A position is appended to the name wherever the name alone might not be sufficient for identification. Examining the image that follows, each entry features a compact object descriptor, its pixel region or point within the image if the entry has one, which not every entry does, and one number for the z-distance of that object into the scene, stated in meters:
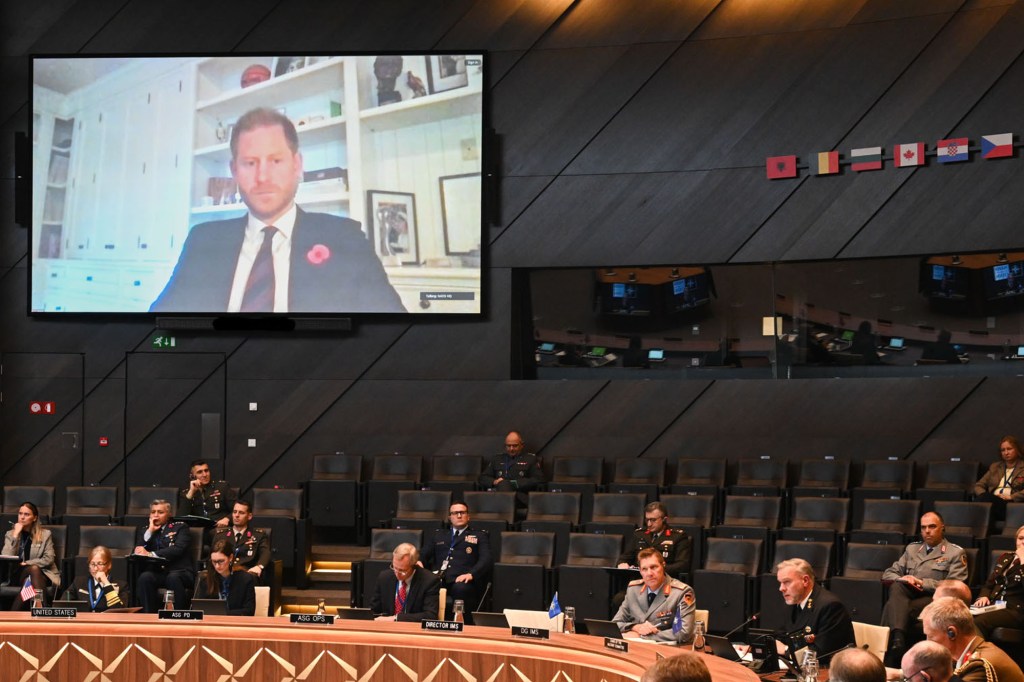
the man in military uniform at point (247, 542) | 9.23
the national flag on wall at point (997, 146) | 10.62
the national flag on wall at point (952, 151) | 10.80
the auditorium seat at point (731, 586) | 8.39
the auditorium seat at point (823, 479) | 10.20
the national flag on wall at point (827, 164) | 11.25
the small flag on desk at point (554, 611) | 6.44
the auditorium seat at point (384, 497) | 10.99
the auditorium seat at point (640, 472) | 10.93
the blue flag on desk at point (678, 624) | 6.38
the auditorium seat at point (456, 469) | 11.39
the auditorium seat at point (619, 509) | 9.83
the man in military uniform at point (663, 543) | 8.69
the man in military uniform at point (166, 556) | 8.99
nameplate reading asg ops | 6.38
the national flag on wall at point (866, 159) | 11.11
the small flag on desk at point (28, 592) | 8.04
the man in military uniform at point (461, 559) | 8.87
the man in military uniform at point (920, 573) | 7.64
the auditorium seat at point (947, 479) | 9.73
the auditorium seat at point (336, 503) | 11.08
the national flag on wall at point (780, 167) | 11.41
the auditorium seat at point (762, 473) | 10.60
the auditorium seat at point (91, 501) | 10.78
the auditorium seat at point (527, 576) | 8.88
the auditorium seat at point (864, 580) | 7.98
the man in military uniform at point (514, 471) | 10.84
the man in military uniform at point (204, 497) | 10.34
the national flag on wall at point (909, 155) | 10.96
